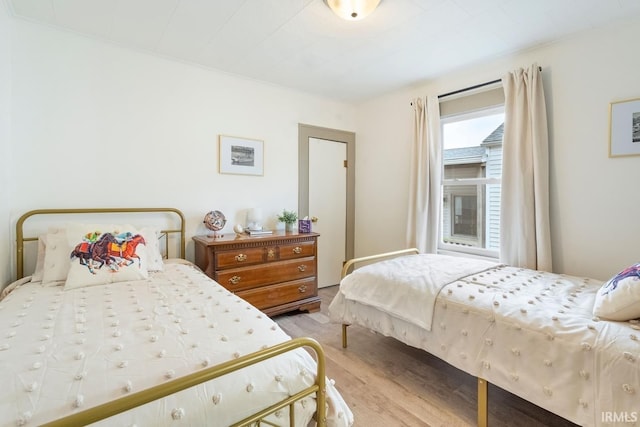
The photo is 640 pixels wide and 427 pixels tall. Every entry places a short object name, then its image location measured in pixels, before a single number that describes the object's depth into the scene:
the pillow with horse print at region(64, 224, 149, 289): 1.84
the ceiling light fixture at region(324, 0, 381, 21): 1.85
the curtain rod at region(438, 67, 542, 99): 2.76
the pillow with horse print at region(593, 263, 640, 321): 1.36
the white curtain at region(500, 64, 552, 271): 2.42
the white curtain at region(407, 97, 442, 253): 3.21
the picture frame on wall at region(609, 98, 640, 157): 2.10
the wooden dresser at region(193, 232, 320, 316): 2.60
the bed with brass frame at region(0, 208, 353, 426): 0.77
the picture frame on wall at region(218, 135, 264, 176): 3.08
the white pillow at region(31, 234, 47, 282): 1.94
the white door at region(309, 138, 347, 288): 3.82
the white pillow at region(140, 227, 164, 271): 2.17
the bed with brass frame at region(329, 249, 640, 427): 1.21
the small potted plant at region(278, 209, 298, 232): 3.30
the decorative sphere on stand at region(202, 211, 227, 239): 2.78
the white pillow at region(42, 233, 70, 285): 1.88
